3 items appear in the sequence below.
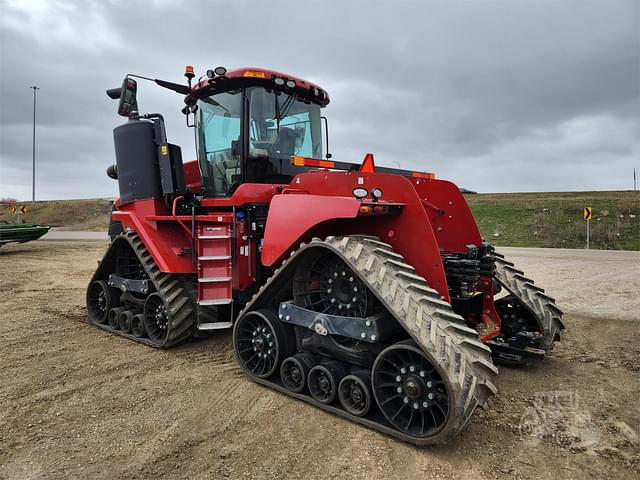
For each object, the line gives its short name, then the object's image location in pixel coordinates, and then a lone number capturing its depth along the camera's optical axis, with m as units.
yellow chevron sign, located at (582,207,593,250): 21.35
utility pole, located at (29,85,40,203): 41.72
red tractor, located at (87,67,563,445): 3.37
